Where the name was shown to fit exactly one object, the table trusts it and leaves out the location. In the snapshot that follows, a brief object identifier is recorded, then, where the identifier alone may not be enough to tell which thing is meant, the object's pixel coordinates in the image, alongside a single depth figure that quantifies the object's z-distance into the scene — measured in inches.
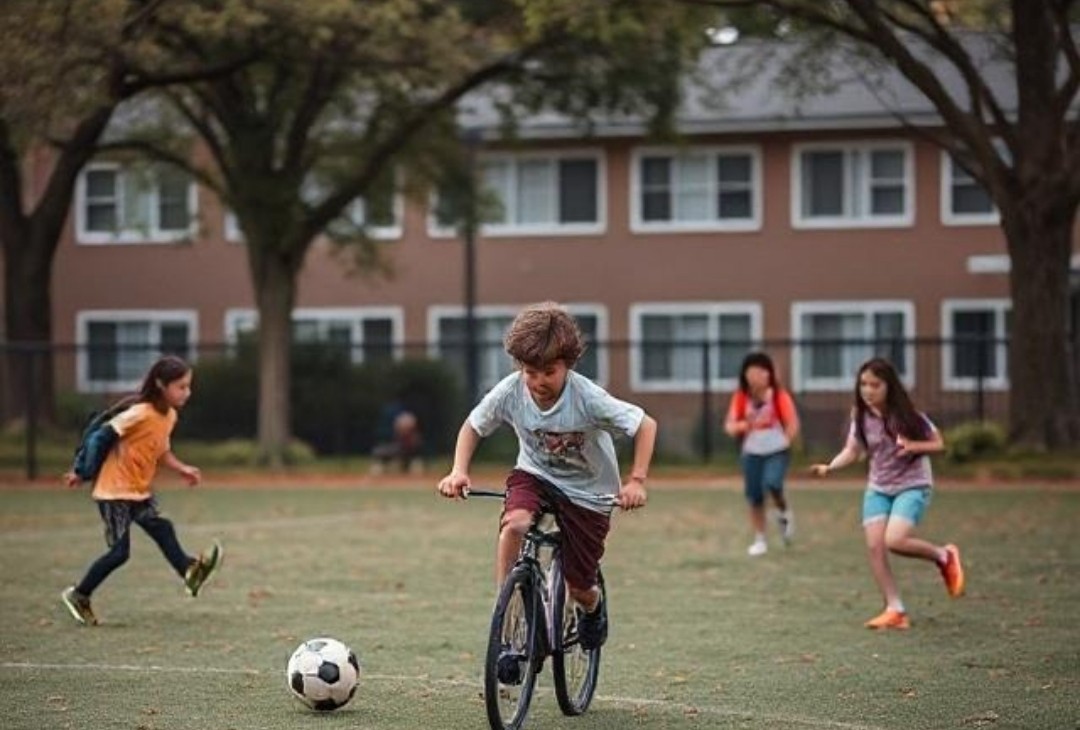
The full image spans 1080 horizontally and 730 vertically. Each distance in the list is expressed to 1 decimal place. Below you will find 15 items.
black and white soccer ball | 412.8
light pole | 1563.7
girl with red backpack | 783.1
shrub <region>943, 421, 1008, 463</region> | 1331.2
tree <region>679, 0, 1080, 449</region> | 1196.5
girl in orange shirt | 570.6
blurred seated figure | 1502.2
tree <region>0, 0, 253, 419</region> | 930.1
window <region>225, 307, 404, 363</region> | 1959.9
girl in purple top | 562.3
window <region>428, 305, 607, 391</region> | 1909.4
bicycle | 372.8
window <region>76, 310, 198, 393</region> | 2009.1
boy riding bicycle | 384.8
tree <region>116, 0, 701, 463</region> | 1320.1
